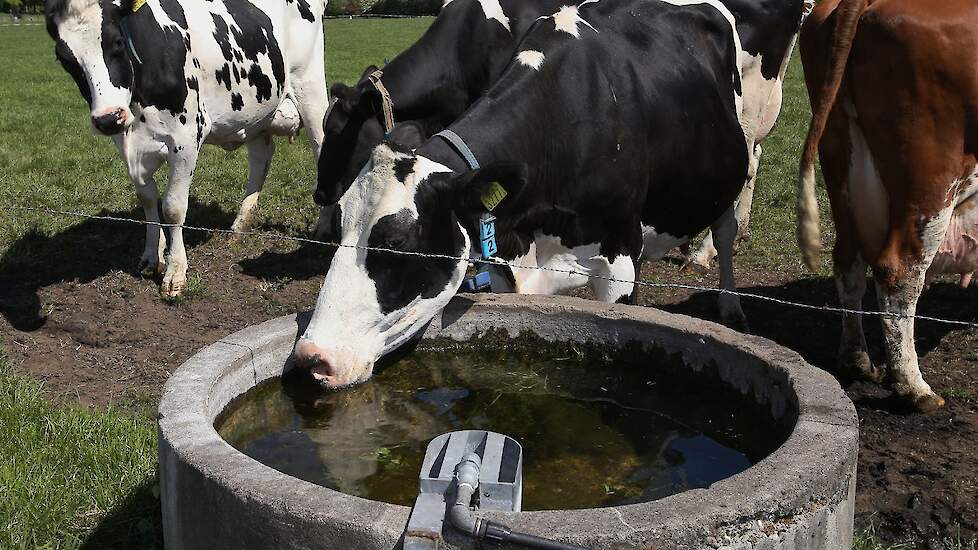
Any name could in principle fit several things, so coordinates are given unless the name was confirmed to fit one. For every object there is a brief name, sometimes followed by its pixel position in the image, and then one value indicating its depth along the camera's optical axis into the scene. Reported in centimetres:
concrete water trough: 204
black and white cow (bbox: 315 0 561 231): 574
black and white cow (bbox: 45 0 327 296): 570
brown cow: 397
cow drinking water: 322
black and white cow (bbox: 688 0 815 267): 617
